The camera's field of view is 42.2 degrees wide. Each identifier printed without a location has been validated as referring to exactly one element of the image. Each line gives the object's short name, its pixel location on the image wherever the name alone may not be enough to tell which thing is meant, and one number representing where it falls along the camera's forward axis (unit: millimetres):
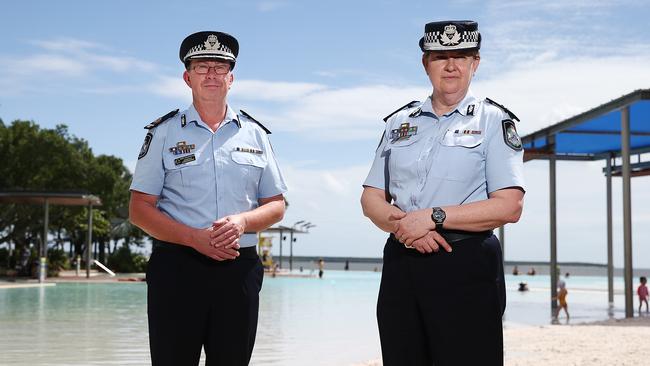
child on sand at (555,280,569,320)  16105
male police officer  3045
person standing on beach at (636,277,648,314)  17062
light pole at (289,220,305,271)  48694
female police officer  2705
